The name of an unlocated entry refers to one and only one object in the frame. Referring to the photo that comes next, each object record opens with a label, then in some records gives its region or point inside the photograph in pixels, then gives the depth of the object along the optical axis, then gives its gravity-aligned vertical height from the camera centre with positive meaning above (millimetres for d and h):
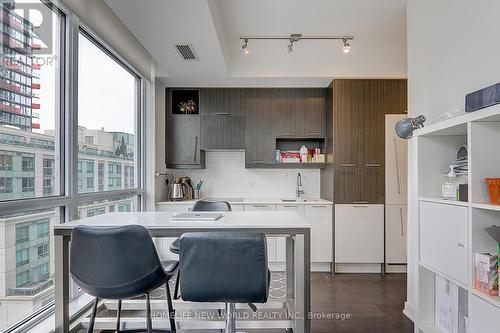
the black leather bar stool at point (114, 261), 1639 -509
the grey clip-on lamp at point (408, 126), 2305 +336
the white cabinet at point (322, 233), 4020 -859
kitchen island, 1921 -427
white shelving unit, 1493 -265
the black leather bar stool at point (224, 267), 1574 -514
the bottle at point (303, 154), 4422 +222
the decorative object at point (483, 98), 1369 +340
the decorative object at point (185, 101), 4559 +1040
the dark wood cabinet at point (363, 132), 4004 +492
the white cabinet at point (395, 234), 3965 -863
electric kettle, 4285 -328
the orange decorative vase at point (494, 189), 1428 -100
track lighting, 3675 +1631
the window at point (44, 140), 1863 +224
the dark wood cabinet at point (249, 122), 4383 +686
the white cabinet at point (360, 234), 3967 -862
